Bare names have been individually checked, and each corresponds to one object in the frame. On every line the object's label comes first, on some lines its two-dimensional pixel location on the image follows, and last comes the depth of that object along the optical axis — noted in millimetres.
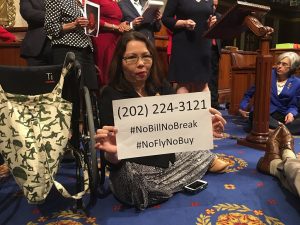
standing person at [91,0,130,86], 2350
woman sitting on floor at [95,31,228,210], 1376
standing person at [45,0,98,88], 1860
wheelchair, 1271
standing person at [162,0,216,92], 2355
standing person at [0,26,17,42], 2176
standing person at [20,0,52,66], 2025
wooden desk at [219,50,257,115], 3549
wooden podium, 2033
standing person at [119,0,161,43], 2418
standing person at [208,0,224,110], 3604
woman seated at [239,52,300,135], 2730
